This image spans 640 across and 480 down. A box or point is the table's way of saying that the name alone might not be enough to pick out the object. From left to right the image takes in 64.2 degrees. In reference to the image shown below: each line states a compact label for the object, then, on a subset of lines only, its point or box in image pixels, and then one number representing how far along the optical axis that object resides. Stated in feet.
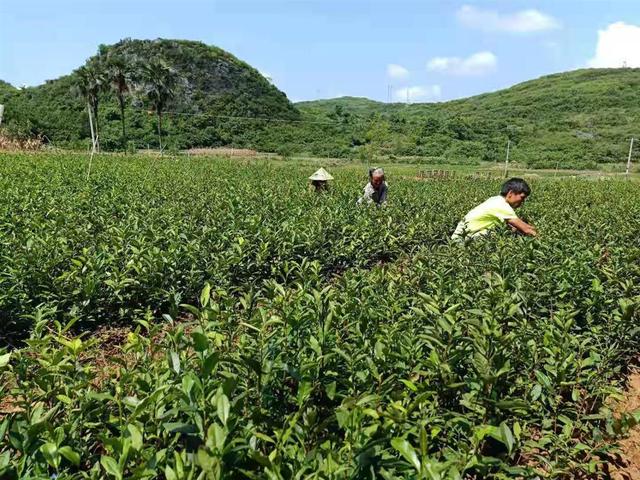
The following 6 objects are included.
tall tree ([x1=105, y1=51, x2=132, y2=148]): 145.98
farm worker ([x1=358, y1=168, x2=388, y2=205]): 27.66
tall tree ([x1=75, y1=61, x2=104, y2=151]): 147.64
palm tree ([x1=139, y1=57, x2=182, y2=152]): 152.76
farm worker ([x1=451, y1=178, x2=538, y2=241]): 18.89
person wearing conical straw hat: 36.19
